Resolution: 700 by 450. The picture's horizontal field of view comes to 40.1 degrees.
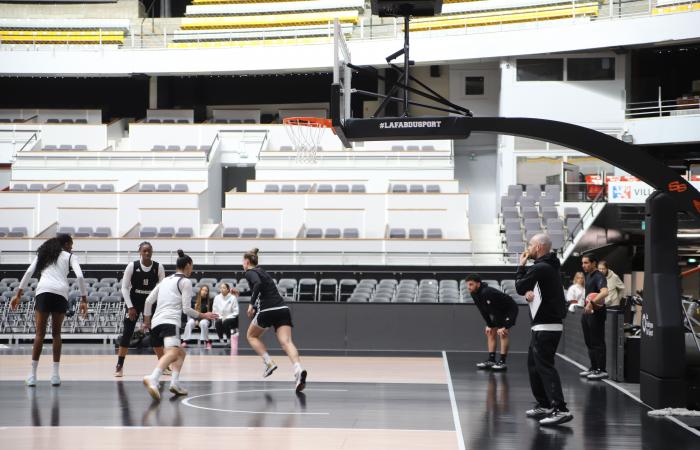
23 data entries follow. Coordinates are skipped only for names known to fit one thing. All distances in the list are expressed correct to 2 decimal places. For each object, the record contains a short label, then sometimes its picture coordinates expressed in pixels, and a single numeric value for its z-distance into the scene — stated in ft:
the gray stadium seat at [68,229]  98.53
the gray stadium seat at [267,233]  97.66
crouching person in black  51.72
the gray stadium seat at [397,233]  95.30
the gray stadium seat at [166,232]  98.22
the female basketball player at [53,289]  41.83
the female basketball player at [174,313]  38.19
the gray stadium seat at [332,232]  96.22
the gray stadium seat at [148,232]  97.35
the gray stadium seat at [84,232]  98.07
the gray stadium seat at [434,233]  96.07
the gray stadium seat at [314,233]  96.05
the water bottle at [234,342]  64.64
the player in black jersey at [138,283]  44.96
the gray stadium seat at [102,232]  98.84
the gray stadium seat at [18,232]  98.63
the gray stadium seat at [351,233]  96.89
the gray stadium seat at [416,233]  94.62
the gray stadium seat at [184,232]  98.73
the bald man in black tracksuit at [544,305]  32.91
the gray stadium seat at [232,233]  97.66
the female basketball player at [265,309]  41.39
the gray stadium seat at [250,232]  97.71
